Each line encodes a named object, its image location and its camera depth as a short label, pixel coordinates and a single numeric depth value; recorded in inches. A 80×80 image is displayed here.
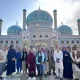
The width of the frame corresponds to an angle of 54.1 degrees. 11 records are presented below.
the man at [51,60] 153.4
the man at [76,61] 122.9
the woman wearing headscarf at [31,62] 126.9
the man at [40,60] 125.2
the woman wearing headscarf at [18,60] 161.6
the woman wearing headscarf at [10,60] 138.9
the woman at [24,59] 146.1
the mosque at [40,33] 647.8
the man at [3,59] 129.2
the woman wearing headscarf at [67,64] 132.0
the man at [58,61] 124.4
